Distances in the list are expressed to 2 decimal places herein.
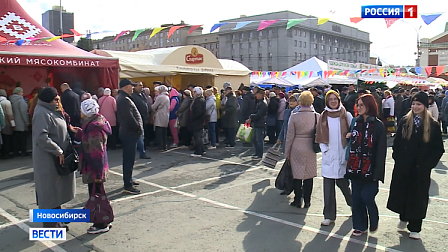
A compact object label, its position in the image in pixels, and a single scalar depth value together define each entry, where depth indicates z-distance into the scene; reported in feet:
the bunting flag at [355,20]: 32.35
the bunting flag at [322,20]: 33.13
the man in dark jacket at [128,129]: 20.48
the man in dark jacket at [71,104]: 29.19
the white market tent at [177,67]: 43.04
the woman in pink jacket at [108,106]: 33.09
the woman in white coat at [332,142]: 15.31
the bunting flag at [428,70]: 78.64
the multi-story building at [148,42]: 286.77
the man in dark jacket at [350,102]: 37.11
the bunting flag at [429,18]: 30.91
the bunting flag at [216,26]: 37.27
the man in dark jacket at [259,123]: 28.78
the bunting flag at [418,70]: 78.84
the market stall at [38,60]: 33.12
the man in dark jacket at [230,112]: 35.17
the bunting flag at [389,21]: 31.41
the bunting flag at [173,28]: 37.47
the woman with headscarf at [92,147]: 14.71
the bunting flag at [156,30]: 39.42
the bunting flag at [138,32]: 40.52
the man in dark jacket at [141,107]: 29.60
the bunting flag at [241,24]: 37.27
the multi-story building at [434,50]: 201.98
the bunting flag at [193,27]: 36.68
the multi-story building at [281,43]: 261.85
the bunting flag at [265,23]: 36.04
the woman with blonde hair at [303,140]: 17.65
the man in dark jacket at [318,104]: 33.96
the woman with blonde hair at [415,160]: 14.02
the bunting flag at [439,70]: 75.41
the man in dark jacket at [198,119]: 31.12
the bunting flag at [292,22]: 36.18
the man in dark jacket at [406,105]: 39.88
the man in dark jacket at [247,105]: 33.42
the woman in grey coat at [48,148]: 13.84
